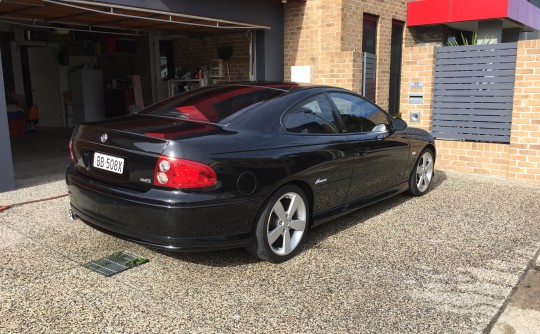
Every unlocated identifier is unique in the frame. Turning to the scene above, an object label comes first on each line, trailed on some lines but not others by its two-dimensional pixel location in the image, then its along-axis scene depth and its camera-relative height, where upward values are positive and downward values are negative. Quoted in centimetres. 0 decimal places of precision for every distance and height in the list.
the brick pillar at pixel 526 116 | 720 -56
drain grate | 379 -146
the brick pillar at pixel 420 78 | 824 +3
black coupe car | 338 -67
